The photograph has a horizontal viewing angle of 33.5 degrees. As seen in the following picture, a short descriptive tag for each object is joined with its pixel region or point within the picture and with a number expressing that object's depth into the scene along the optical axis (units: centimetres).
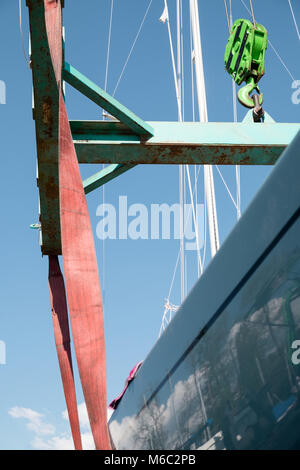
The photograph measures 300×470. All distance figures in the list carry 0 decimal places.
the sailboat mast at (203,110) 1102
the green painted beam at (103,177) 543
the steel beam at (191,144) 508
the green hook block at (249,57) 541
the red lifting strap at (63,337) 527
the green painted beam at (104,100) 455
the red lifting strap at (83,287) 325
